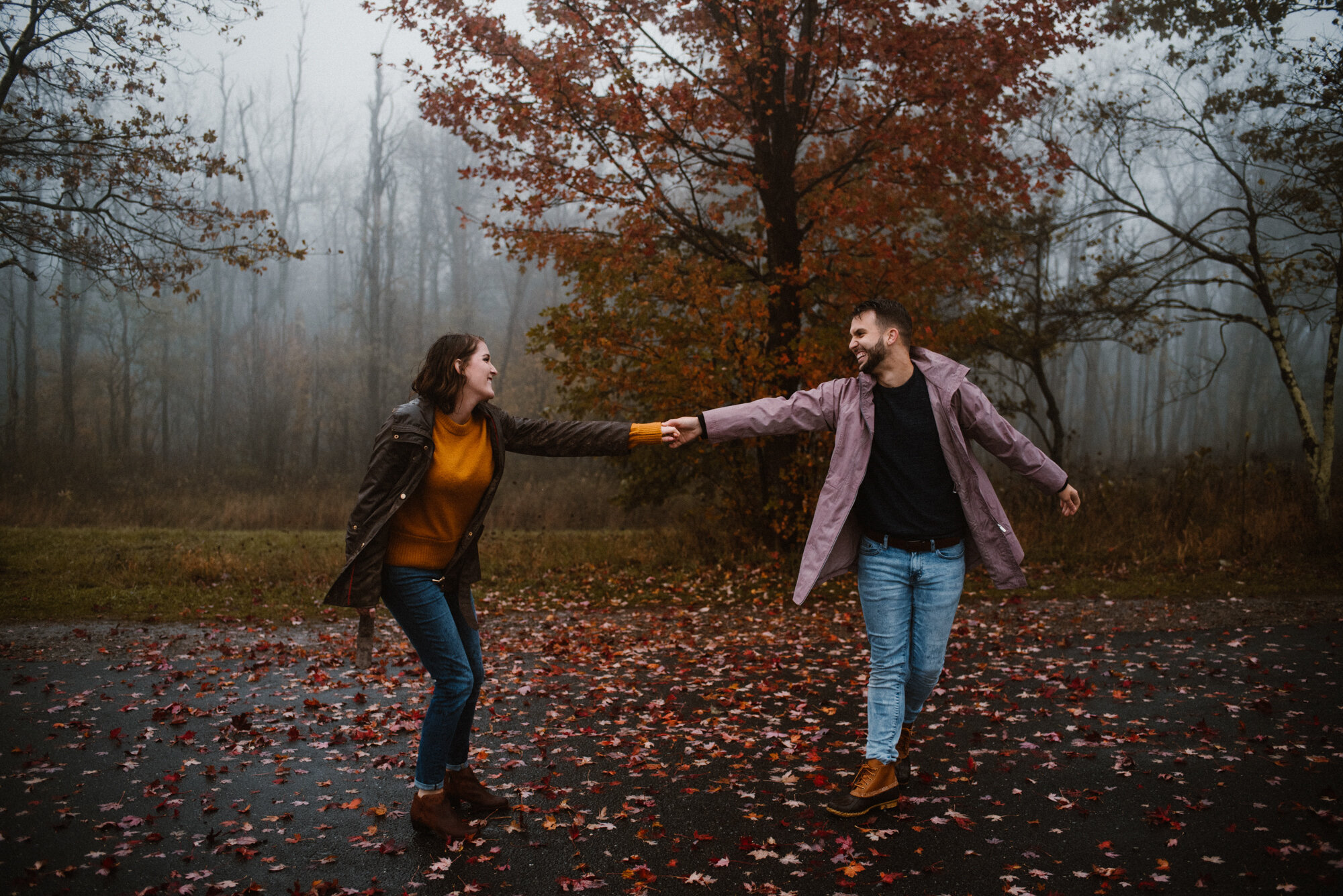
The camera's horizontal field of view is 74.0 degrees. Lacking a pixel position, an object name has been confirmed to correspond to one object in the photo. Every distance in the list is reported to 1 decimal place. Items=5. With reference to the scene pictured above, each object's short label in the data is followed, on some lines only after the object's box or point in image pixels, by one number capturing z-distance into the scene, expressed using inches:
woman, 153.4
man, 171.8
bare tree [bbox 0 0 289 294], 459.5
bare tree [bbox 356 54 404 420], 1301.7
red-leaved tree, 434.3
